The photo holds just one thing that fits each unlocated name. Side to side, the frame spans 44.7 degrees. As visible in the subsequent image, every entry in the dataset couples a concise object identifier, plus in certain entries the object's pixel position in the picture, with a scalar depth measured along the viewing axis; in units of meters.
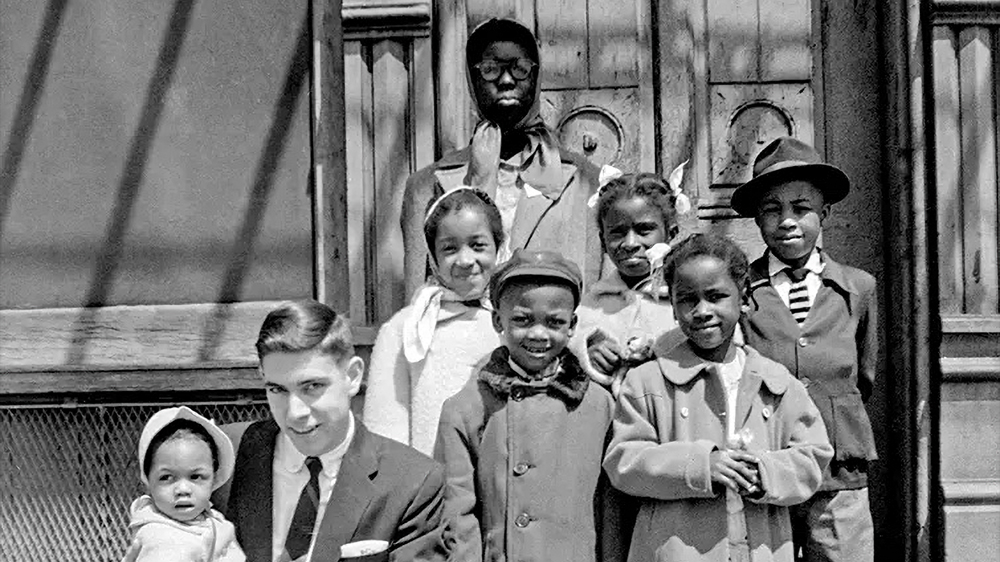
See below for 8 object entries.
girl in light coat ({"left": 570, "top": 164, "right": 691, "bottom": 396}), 3.54
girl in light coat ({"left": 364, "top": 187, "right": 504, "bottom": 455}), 3.52
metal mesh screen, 4.99
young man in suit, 3.08
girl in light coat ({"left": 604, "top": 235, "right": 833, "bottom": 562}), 3.13
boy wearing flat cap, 3.20
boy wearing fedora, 3.58
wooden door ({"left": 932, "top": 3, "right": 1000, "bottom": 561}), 4.28
